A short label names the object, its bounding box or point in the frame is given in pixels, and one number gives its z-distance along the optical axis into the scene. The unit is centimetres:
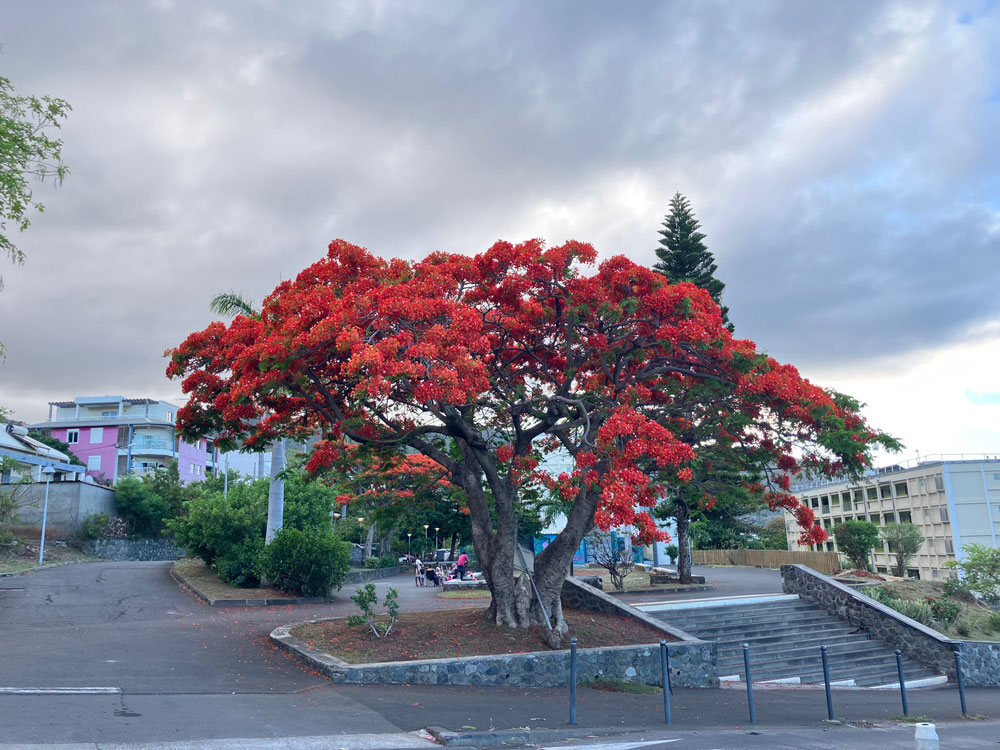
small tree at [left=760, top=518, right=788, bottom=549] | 5808
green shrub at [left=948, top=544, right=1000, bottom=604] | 2273
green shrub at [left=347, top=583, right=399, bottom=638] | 1317
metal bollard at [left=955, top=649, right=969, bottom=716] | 1285
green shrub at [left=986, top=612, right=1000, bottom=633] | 2053
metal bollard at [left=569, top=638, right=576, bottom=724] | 945
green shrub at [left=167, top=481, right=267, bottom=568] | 2230
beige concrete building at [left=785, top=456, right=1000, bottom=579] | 4497
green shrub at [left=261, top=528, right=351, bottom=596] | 2066
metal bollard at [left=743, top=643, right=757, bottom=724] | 1066
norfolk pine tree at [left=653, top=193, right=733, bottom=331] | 3297
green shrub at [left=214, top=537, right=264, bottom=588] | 2162
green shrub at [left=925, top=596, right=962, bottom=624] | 2078
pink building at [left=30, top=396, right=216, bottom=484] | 6097
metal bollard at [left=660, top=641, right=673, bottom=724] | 1003
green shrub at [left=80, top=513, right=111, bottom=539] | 3734
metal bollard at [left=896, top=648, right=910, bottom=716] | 1220
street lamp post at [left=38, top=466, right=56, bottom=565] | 3182
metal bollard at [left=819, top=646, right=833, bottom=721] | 1125
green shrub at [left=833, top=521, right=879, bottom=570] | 3341
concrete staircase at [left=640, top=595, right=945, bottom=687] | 1586
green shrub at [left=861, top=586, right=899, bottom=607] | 2101
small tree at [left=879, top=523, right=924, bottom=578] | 3147
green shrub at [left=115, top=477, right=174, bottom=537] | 4041
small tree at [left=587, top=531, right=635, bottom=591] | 2516
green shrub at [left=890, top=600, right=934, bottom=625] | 2014
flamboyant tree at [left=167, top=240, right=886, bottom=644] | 1170
